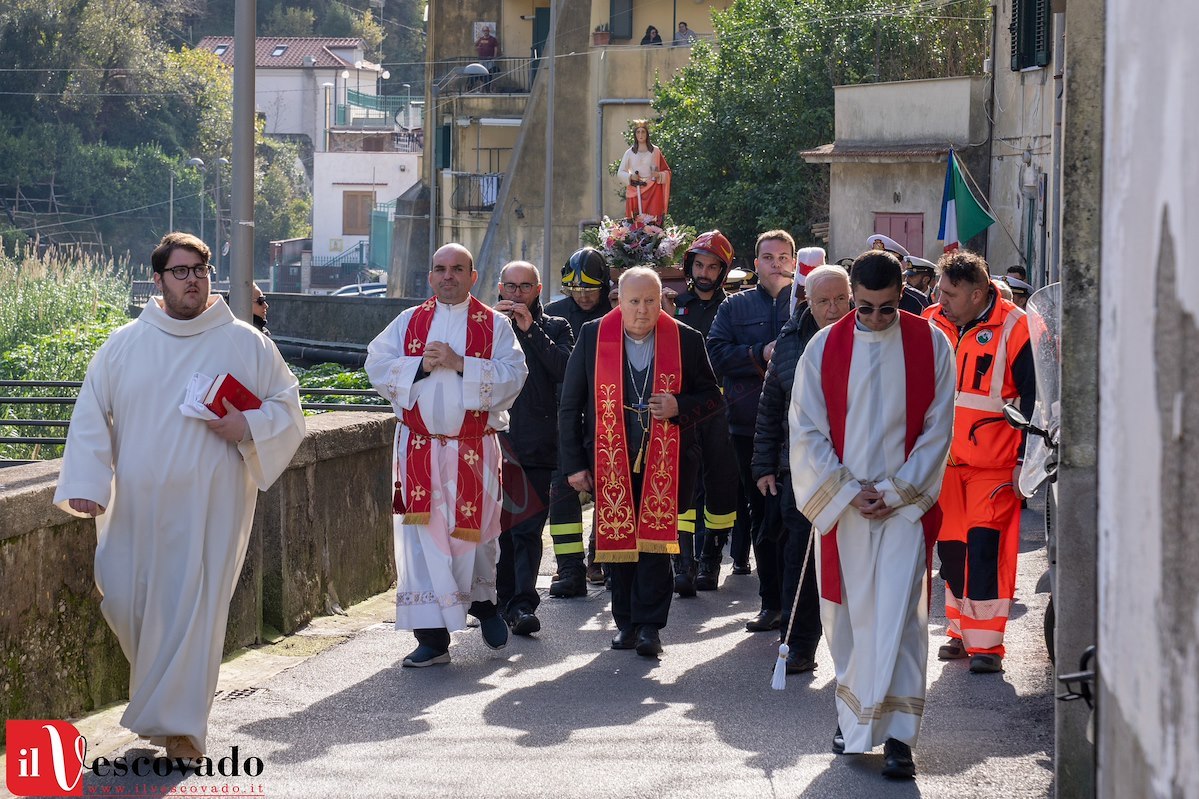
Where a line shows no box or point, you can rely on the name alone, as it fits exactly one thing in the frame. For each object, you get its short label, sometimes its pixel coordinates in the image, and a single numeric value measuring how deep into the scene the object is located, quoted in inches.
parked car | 2278.5
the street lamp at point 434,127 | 1843.0
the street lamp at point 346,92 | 3249.0
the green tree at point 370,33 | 3762.3
